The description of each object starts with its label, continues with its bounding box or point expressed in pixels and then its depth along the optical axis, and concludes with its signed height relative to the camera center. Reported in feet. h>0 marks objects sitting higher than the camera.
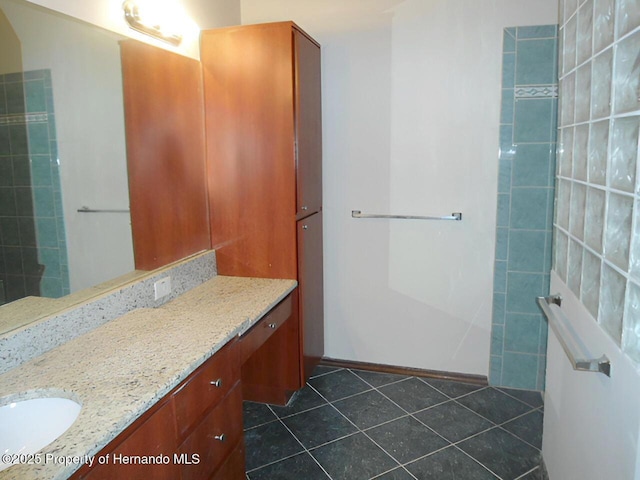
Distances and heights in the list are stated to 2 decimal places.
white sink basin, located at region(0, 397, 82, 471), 4.00 -2.11
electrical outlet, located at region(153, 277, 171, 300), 6.91 -1.66
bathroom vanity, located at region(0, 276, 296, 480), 3.66 -1.91
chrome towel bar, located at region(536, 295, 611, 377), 4.09 -1.71
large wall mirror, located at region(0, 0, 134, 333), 4.86 +0.22
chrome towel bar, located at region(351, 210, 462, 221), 9.23 -0.91
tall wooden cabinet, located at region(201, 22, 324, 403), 7.94 +0.16
